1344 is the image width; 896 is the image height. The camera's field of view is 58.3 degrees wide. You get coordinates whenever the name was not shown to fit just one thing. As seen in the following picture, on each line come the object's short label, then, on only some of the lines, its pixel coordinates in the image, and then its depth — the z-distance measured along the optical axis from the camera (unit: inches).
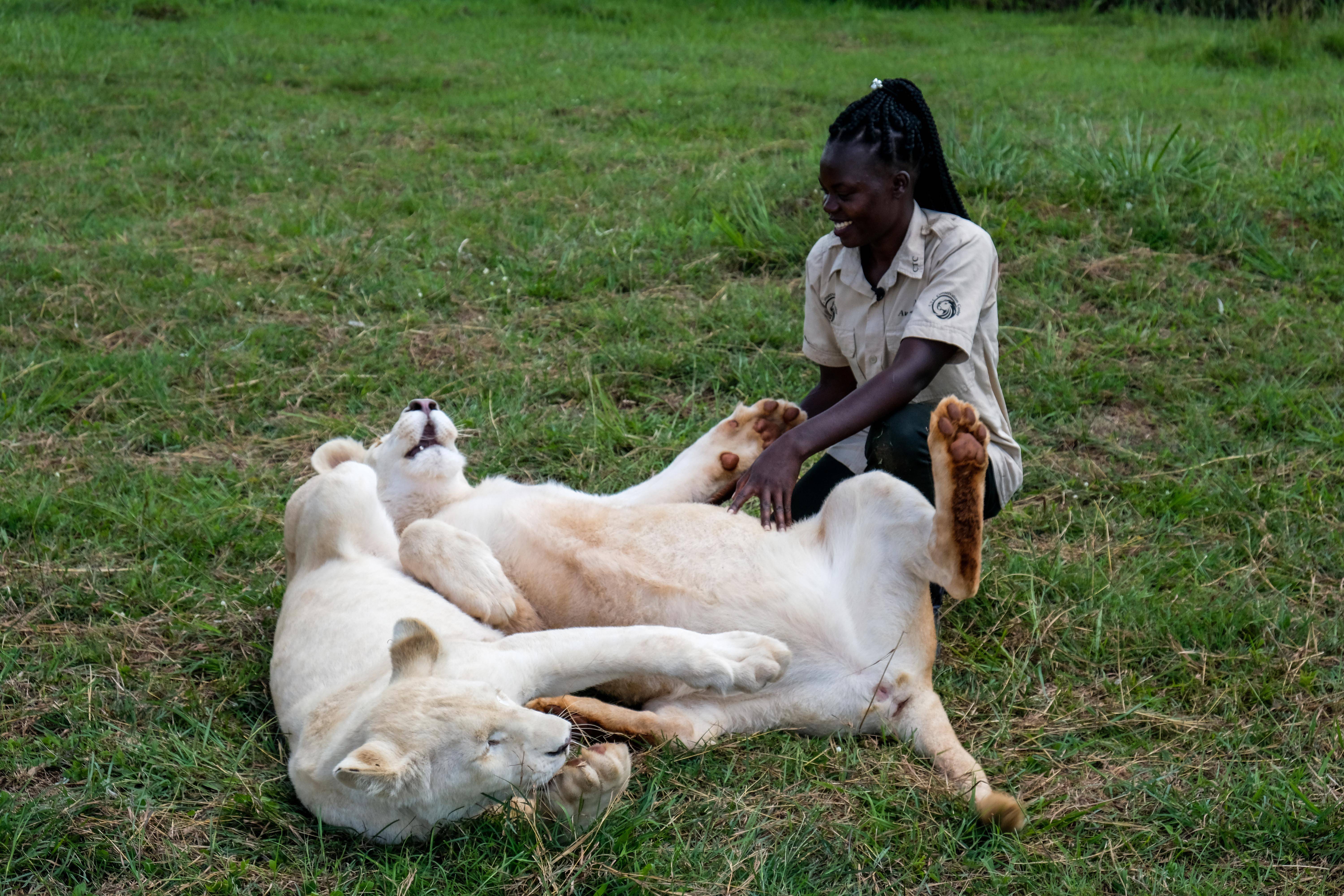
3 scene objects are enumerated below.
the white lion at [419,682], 104.0
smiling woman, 140.3
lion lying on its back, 122.3
